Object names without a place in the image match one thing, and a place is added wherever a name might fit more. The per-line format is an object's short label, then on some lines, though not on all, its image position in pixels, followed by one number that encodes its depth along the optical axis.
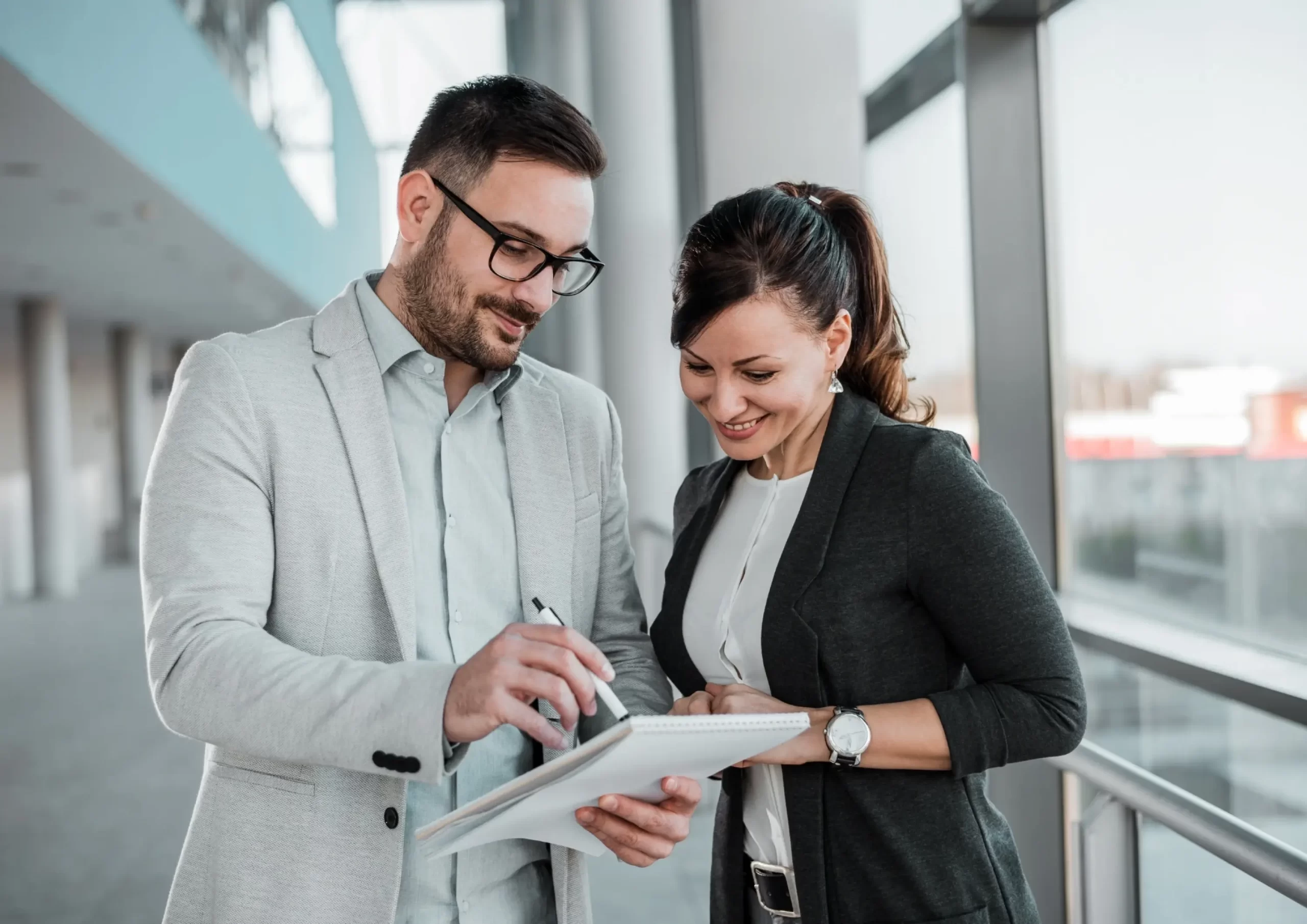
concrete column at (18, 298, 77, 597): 12.25
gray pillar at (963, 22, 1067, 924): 2.70
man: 1.19
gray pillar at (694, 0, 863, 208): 3.45
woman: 1.37
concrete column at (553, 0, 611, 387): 9.83
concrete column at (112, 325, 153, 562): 16.00
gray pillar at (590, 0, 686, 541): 6.11
